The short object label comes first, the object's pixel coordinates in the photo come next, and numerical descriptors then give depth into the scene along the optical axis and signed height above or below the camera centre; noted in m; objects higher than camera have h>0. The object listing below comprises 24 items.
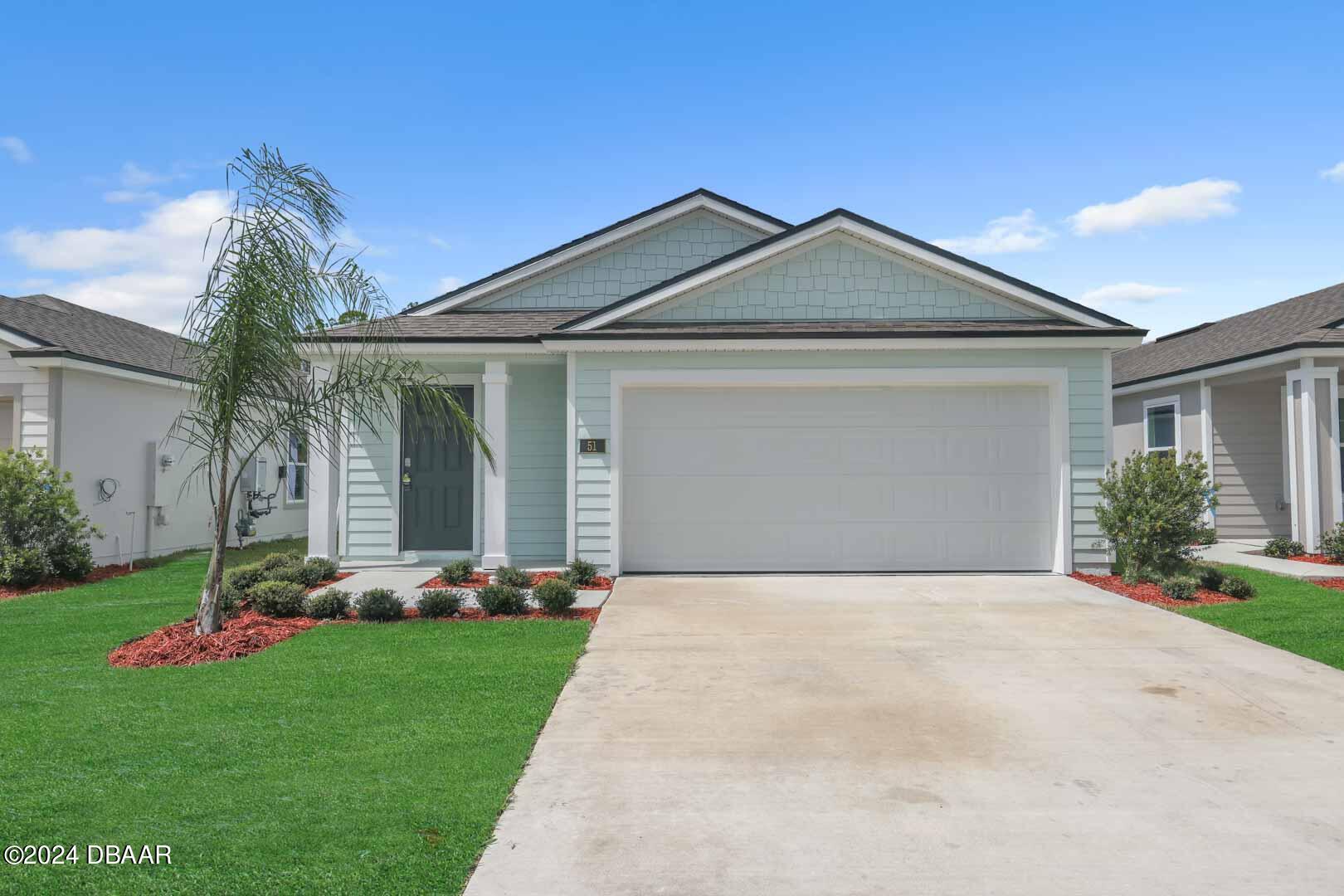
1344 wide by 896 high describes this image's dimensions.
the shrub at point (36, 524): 10.12 -0.68
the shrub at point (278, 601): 8.09 -1.29
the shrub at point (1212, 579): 9.08 -1.22
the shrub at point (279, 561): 9.73 -1.10
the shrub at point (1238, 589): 8.91 -1.30
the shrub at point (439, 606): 7.95 -1.32
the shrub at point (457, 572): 9.66 -1.22
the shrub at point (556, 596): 7.92 -1.22
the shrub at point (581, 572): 9.54 -1.21
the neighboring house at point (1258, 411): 11.77 +1.03
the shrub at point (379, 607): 7.86 -1.33
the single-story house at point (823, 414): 10.12 +0.73
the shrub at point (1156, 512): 9.07 -0.47
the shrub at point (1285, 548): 11.85 -1.14
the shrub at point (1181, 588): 8.71 -1.27
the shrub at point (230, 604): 7.91 -1.31
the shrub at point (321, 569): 9.75 -1.20
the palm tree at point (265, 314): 6.80 +1.34
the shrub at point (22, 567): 10.01 -1.19
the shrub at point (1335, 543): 11.17 -1.02
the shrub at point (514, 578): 8.85 -1.18
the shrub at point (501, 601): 8.03 -1.29
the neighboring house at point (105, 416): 11.61 +0.86
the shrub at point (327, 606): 8.03 -1.34
